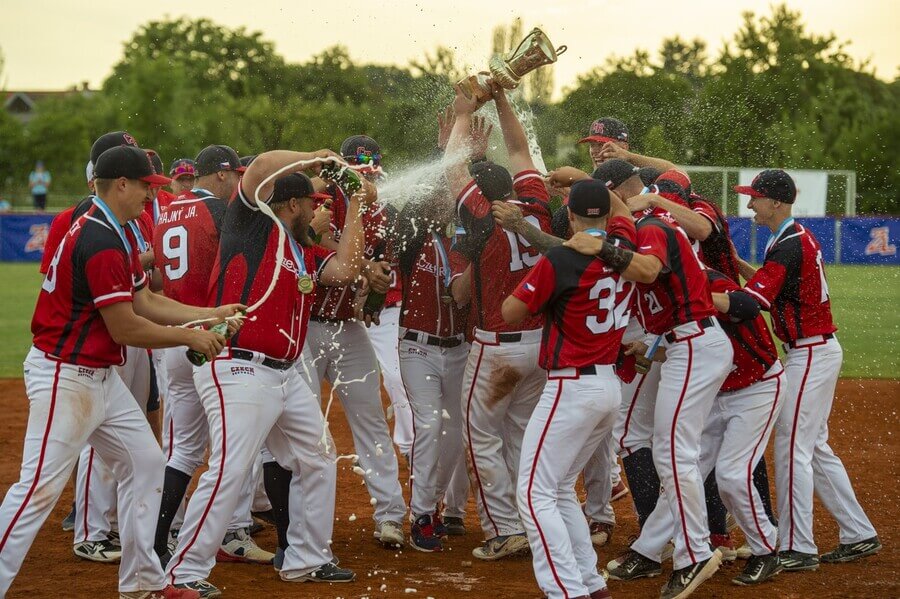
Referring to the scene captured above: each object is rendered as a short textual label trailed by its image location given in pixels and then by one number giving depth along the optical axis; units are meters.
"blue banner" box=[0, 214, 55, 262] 30.94
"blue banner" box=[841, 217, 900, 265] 28.89
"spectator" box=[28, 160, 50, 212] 35.59
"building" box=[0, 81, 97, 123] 80.75
